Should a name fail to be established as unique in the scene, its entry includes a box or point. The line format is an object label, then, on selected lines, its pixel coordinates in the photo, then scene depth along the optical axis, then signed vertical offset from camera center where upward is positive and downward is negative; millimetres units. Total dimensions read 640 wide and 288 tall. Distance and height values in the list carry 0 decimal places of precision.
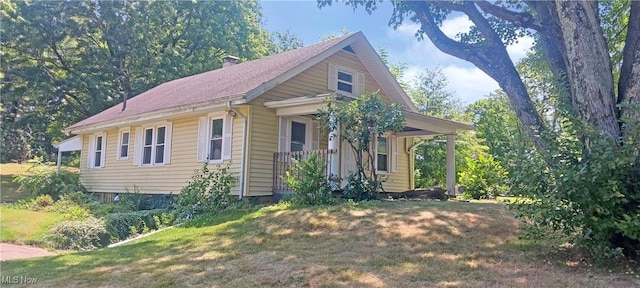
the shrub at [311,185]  10510 -103
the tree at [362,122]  11141 +1369
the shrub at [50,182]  18250 -330
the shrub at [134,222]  11183 -1122
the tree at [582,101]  5094 +1094
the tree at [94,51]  27078 +7435
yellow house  12695 +1571
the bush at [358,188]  11273 -154
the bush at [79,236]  10523 -1385
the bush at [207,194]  11547 -422
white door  13281 +587
